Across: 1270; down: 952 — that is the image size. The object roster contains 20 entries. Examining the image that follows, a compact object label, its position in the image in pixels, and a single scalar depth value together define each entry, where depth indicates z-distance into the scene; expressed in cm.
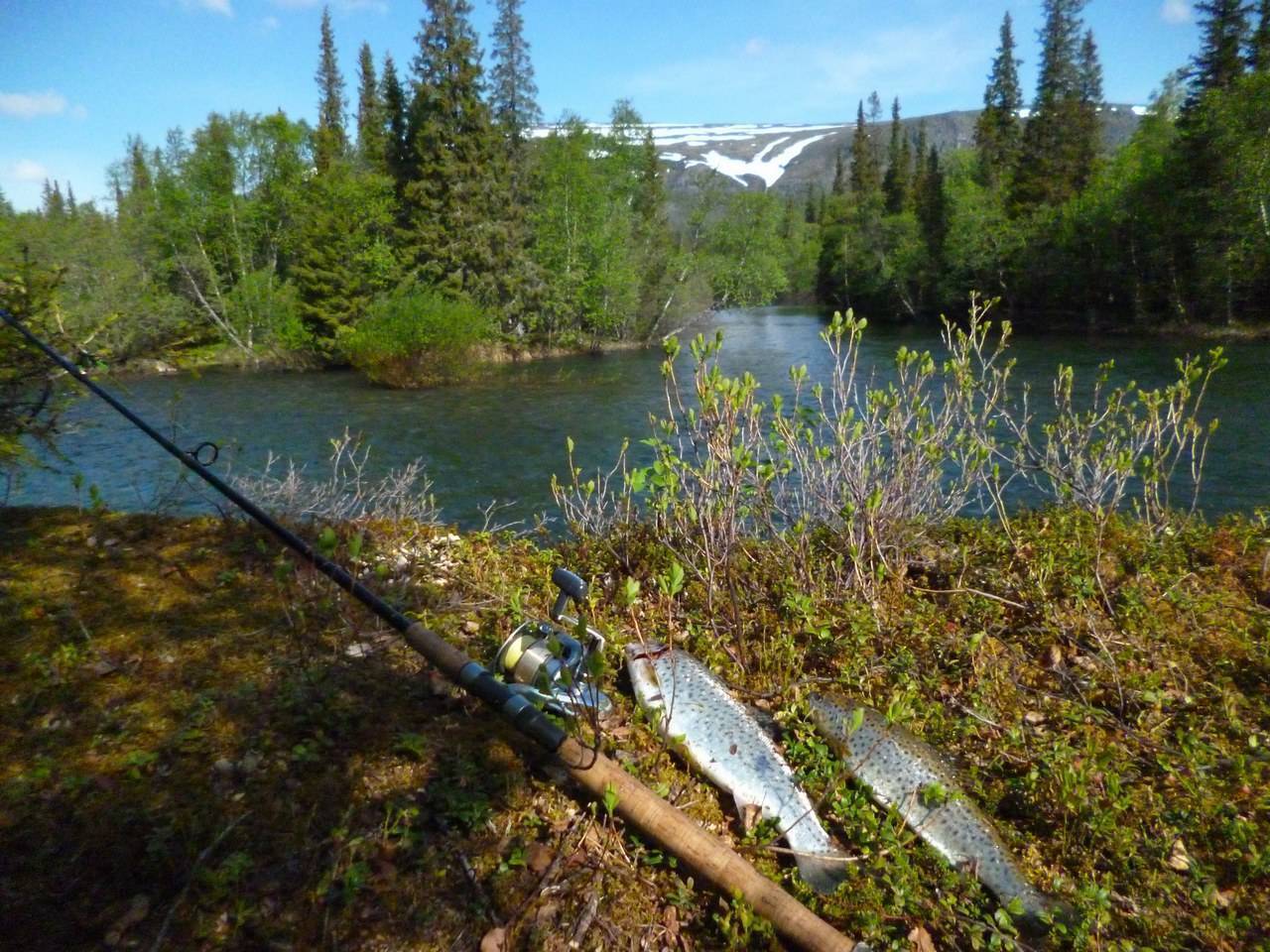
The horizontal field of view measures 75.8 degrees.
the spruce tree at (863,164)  7494
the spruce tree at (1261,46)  3275
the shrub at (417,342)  2600
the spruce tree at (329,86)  5138
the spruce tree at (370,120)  4147
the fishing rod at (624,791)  232
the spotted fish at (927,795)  284
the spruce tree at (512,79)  3997
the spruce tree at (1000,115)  5693
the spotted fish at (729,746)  290
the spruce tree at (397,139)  3819
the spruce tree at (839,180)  9830
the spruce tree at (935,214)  5038
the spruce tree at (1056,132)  4681
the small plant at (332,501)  592
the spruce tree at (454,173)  3344
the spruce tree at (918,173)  6037
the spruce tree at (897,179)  6231
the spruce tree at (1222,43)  3441
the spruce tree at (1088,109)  4791
